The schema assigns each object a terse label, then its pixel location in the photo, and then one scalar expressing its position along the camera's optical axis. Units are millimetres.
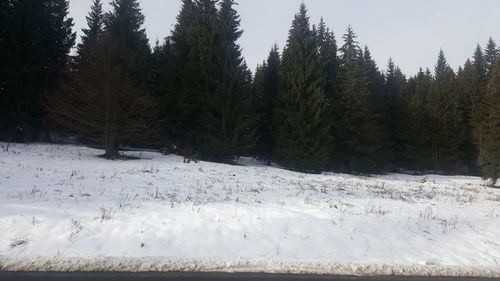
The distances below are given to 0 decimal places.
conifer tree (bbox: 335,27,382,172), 42750
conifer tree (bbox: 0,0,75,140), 29484
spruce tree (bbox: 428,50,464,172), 51062
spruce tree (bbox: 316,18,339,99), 44062
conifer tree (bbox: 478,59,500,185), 34000
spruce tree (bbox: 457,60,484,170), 53450
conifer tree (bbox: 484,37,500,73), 83769
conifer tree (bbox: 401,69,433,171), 50656
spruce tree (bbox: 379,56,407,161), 52731
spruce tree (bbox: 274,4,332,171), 37562
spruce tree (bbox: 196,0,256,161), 35500
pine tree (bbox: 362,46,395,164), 47203
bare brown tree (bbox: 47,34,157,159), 25562
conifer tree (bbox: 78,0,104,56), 44719
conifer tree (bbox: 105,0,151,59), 38928
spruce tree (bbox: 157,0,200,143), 37281
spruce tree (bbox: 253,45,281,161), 43438
